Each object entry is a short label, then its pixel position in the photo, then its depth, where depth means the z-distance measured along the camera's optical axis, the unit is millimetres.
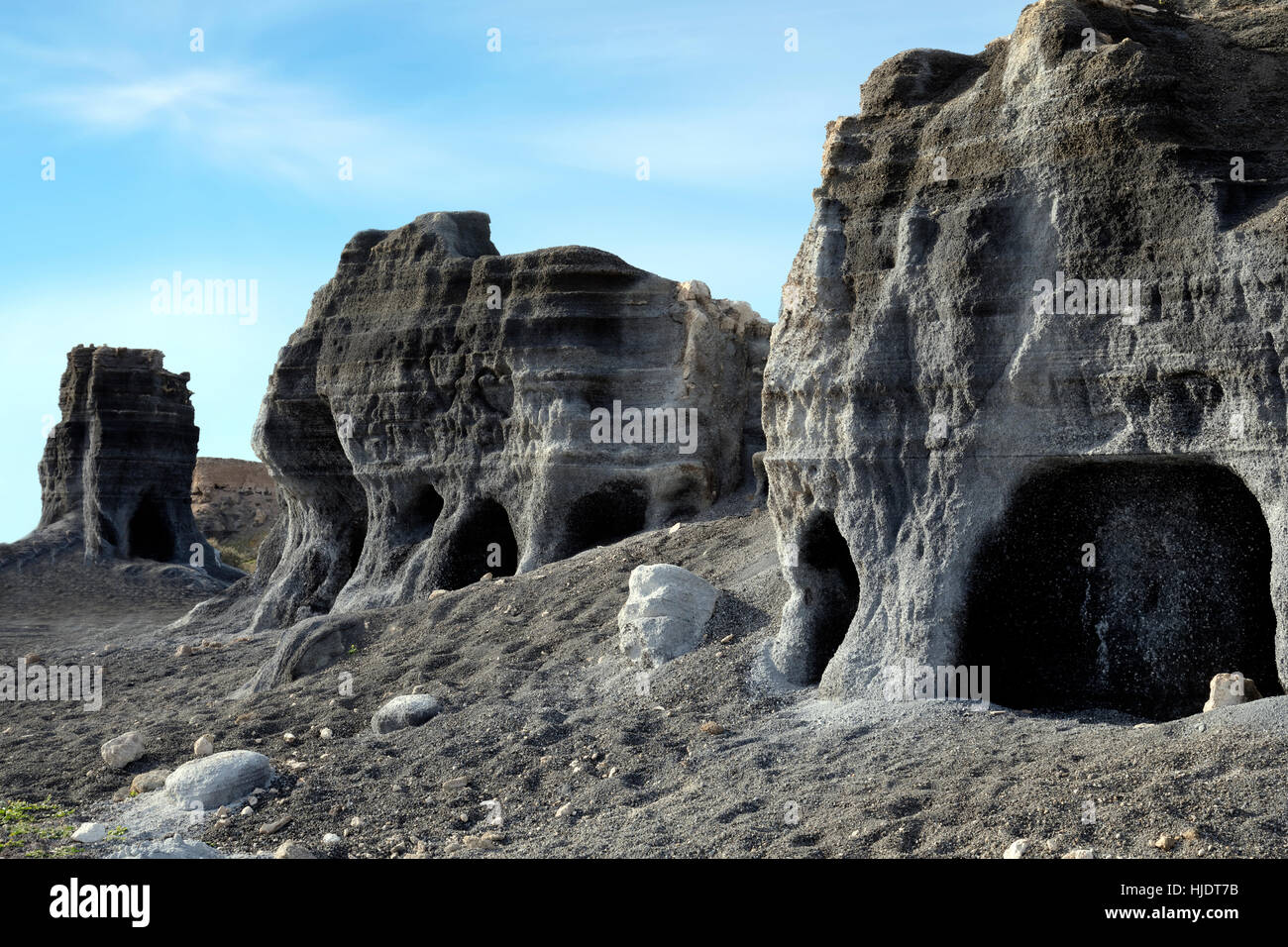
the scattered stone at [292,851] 7250
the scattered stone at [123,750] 9953
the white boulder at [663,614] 9836
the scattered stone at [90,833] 7889
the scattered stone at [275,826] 7925
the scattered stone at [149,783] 9234
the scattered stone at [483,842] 7160
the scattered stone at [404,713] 9719
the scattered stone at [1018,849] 5770
